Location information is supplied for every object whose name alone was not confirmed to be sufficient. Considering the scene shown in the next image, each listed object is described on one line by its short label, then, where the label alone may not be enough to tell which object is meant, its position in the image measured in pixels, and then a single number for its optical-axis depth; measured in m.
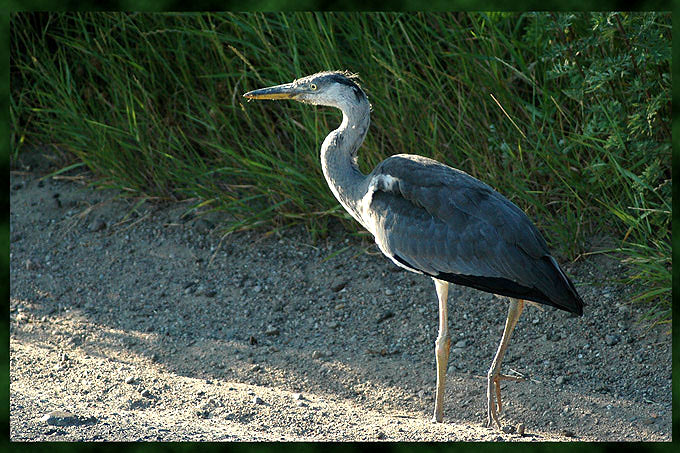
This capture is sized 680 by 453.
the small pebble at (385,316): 10.79
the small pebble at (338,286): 11.30
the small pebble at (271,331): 10.79
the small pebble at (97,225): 12.95
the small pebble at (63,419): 7.96
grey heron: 8.07
